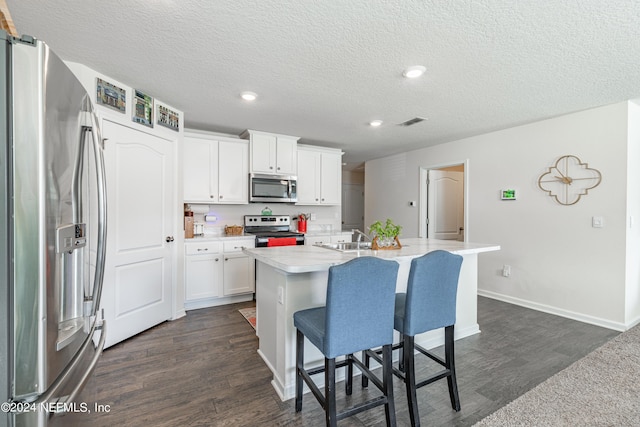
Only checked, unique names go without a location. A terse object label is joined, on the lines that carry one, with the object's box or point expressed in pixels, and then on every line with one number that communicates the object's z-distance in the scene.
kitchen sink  2.57
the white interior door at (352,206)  7.49
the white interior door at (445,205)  5.16
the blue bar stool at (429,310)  1.70
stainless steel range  3.98
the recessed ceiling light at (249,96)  2.80
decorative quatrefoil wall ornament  3.20
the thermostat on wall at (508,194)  3.85
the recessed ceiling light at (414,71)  2.26
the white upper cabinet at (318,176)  4.66
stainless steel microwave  4.12
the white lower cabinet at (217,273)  3.53
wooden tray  2.48
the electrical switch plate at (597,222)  3.12
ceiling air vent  3.55
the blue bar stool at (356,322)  1.48
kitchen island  1.90
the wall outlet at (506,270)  3.89
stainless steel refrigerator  0.78
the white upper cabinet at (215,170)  3.77
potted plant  2.51
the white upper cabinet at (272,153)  4.10
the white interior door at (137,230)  2.56
